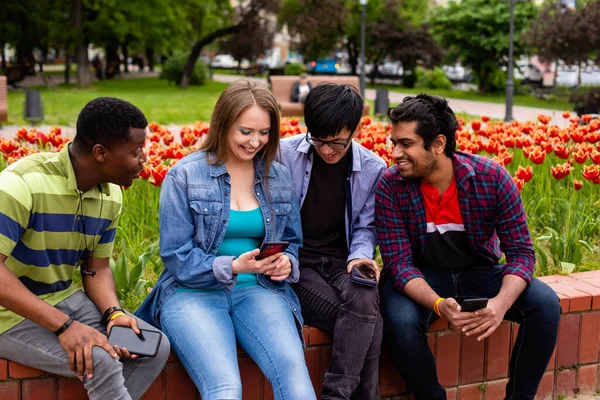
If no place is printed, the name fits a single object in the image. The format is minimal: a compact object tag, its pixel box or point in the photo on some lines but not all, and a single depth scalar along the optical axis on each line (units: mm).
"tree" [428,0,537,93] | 29200
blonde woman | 2727
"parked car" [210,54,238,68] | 63862
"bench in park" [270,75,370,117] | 16719
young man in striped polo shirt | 2508
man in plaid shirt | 3123
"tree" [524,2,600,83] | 20500
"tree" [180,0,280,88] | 30422
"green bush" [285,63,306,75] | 35812
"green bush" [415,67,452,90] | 33594
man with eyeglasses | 2934
